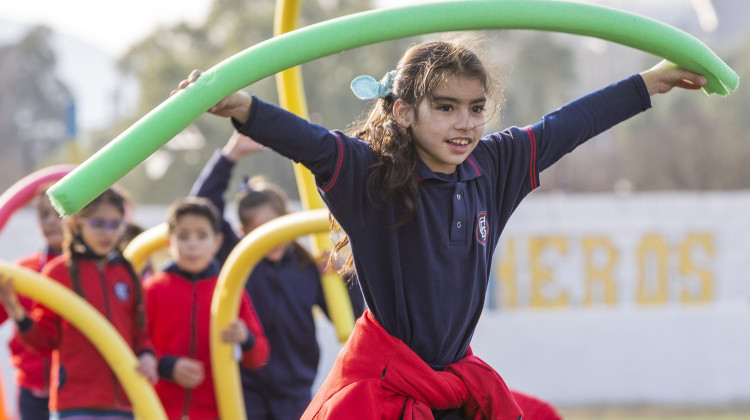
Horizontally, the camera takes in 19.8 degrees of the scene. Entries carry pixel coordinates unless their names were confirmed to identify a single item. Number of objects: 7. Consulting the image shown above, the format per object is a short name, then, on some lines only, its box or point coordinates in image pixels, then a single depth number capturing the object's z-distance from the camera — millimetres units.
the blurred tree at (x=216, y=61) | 51306
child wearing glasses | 9900
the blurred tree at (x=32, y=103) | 59615
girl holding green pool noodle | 5717
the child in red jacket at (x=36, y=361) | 11308
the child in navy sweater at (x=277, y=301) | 10757
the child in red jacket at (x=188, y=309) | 10578
